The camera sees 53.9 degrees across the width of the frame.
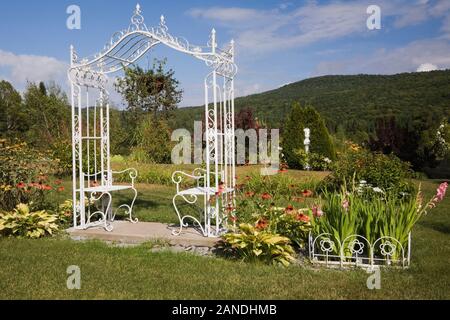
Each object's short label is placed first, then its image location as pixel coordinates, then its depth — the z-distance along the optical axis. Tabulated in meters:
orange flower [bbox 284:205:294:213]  5.16
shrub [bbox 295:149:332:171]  14.17
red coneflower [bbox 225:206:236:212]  5.50
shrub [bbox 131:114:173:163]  16.08
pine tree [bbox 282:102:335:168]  14.45
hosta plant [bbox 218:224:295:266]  4.75
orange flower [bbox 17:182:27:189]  6.55
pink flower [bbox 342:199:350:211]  4.90
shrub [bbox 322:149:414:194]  8.86
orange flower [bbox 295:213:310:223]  5.07
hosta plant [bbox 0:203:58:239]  6.05
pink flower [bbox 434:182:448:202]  4.73
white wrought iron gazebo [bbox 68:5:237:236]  5.61
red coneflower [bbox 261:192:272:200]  5.24
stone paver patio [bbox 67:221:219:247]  5.68
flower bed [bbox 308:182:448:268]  4.73
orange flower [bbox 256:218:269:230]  5.00
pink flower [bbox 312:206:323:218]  5.02
